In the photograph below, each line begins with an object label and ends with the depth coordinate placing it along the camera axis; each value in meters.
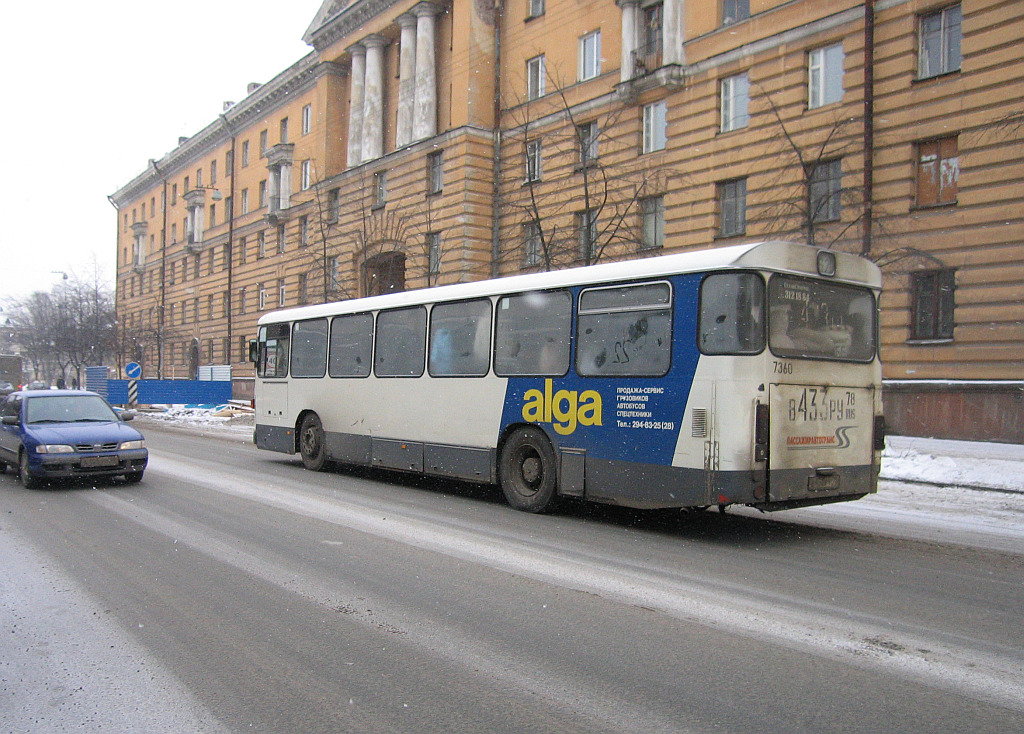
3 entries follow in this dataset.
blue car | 11.76
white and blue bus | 8.18
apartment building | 19.55
